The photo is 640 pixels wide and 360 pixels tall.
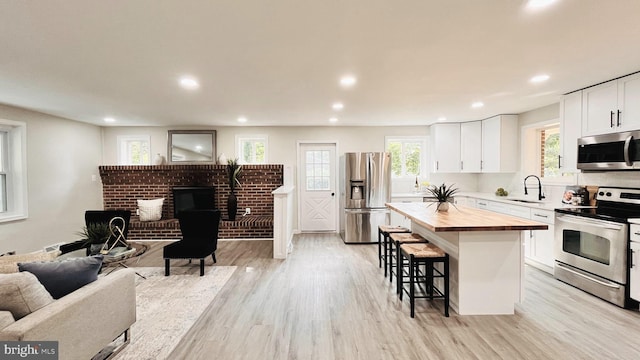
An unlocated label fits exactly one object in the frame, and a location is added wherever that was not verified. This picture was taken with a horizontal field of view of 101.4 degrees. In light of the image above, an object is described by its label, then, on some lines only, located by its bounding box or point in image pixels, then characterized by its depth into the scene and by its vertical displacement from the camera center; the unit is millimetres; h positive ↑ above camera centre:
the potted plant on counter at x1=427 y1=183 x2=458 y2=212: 3093 -278
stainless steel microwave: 2818 +289
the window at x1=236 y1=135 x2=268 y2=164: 5863 +600
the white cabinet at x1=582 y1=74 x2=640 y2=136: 2818 +807
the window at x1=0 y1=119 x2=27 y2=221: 3977 +108
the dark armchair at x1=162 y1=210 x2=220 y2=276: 3688 -747
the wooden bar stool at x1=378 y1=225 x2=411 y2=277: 3471 -730
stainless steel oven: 2609 -747
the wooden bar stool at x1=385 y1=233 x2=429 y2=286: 2975 -732
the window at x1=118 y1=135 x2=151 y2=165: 5789 +577
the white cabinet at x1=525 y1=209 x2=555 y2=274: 3418 -924
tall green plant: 5457 +110
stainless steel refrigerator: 5082 -342
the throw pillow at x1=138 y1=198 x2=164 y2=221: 5332 -675
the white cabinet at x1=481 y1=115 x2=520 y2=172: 4738 +608
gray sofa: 1340 -844
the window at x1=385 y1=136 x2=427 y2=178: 5957 +446
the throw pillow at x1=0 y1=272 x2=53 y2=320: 1393 -639
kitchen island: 2494 -893
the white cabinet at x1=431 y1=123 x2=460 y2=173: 5480 +641
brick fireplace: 5574 -181
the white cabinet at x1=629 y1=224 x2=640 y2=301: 2492 -845
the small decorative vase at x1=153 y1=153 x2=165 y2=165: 5621 +364
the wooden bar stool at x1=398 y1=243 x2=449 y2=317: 2459 -825
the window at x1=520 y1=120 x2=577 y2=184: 4191 +451
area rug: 2082 -1331
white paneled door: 5906 -280
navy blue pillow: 1653 -634
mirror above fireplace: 5711 +671
